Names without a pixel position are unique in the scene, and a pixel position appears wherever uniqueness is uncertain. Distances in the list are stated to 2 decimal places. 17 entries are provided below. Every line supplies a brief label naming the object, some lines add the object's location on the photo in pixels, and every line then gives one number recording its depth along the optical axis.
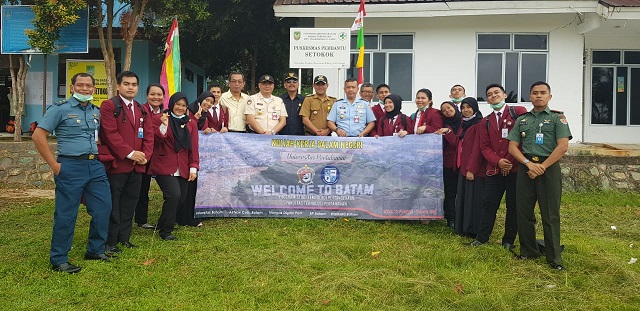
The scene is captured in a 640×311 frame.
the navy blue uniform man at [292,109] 7.13
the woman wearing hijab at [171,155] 5.60
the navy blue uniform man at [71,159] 4.46
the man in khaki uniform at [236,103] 6.94
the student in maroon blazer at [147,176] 5.60
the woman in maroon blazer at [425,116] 6.48
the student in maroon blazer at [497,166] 5.39
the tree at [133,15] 12.54
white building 11.27
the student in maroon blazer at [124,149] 4.93
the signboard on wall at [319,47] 9.07
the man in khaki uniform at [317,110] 7.02
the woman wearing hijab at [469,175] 5.73
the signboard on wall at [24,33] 12.27
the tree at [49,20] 11.16
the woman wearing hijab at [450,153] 6.39
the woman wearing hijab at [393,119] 6.70
